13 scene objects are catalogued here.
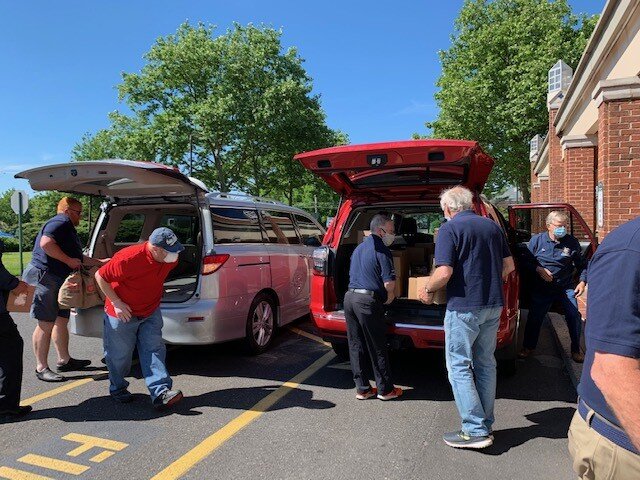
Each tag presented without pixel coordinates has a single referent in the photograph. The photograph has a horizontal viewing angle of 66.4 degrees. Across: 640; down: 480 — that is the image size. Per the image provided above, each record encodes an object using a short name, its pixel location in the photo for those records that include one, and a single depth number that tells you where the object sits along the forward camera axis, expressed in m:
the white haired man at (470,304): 3.31
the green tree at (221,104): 24.88
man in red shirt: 3.98
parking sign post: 13.86
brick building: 6.50
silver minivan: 4.74
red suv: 4.04
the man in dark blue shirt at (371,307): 4.14
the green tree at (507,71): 21.95
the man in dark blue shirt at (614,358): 1.42
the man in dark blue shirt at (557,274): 5.14
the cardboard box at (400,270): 5.26
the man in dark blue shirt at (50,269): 4.69
